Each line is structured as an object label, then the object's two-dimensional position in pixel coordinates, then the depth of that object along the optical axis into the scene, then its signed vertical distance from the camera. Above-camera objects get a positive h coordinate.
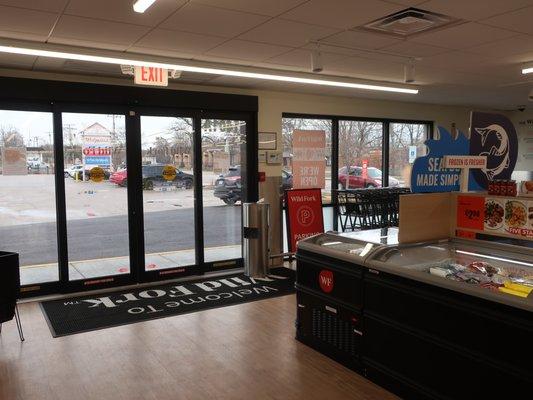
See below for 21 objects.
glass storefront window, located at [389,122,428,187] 8.94 +0.27
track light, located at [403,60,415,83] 5.41 +1.06
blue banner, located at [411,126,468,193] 3.74 -0.04
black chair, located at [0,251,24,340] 3.96 -1.07
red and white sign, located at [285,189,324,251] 6.86 -0.79
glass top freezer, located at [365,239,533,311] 2.58 -0.71
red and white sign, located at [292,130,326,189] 7.55 +0.05
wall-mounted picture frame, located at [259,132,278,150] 6.87 +0.32
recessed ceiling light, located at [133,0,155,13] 3.10 +1.08
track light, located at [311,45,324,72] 4.74 +1.05
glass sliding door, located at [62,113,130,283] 5.71 -0.39
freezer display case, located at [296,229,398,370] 3.50 -1.04
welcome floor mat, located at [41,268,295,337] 4.68 -1.59
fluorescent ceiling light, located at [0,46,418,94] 4.27 +1.03
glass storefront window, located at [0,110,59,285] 5.41 -0.34
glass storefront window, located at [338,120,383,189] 8.27 +0.14
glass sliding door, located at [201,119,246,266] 6.55 -0.34
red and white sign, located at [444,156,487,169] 3.75 -0.01
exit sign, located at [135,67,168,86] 4.98 +0.95
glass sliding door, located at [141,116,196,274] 6.13 -0.34
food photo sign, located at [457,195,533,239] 3.25 -0.41
